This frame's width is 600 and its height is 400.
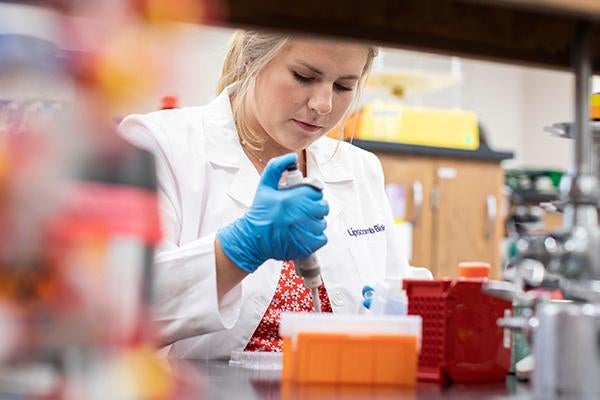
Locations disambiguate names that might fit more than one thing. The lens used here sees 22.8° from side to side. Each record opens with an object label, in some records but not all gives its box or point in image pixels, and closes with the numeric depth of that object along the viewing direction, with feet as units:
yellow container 15.52
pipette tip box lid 4.22
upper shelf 3.43
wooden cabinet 15.20
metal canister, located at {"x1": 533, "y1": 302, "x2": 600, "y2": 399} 3.71
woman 5.13
